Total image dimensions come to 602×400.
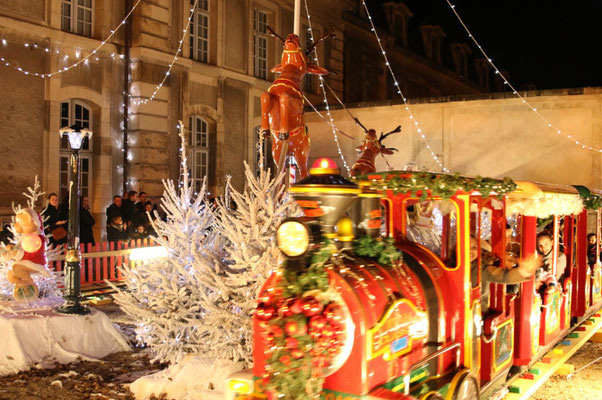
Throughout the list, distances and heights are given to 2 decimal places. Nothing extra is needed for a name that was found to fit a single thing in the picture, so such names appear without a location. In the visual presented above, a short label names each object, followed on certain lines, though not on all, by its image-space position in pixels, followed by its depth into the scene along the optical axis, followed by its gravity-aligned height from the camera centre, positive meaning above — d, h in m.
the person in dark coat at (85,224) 12.69 -0.51
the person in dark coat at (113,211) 13.32 -0.23
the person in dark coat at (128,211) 13.69 -0.24
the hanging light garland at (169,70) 16.98 +3.95
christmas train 3.99 -0.75
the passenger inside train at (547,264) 7.62 -0.87
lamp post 8.07 -0.51
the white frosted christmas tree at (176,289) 6.63 -1.02
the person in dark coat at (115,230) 13.24 -0.66
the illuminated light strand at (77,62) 14.46 +3.79
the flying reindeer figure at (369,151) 11.53 +1.02
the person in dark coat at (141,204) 14.08 -0.09
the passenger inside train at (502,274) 5.86 -0.73
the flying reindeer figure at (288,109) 8.26 +1.29
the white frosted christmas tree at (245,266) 6.20 -0.69
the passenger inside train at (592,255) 10.55 -0.96
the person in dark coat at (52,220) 11.84 -0.39
